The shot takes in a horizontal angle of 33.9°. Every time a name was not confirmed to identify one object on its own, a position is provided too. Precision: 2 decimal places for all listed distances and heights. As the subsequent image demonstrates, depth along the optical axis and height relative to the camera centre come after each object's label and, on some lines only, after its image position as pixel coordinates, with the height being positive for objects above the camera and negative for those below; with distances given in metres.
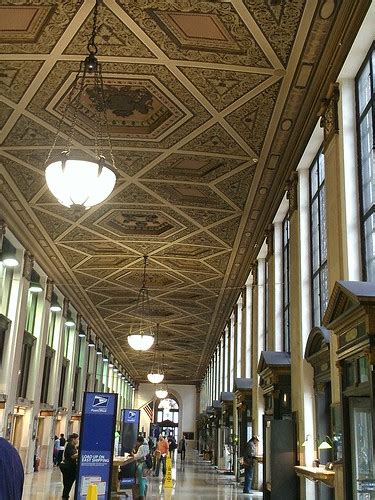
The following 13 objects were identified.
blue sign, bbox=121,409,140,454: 15.38 +0.40
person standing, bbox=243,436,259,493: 13.15 -0.29
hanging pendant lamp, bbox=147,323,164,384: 23.45 +4.86
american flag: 26.55 +1.40
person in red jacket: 18.55 -0.19
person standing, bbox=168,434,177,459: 27.81 +0.04
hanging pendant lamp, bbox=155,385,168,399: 30.81 +2.47
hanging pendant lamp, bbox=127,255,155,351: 15.73 +4.84
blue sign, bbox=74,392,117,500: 8.43 +0.00
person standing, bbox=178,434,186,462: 31.03 -0.23
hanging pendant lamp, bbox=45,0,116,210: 5.82 +2.40
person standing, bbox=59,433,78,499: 10.88 -0.50
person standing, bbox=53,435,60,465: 20.42 -0.30
